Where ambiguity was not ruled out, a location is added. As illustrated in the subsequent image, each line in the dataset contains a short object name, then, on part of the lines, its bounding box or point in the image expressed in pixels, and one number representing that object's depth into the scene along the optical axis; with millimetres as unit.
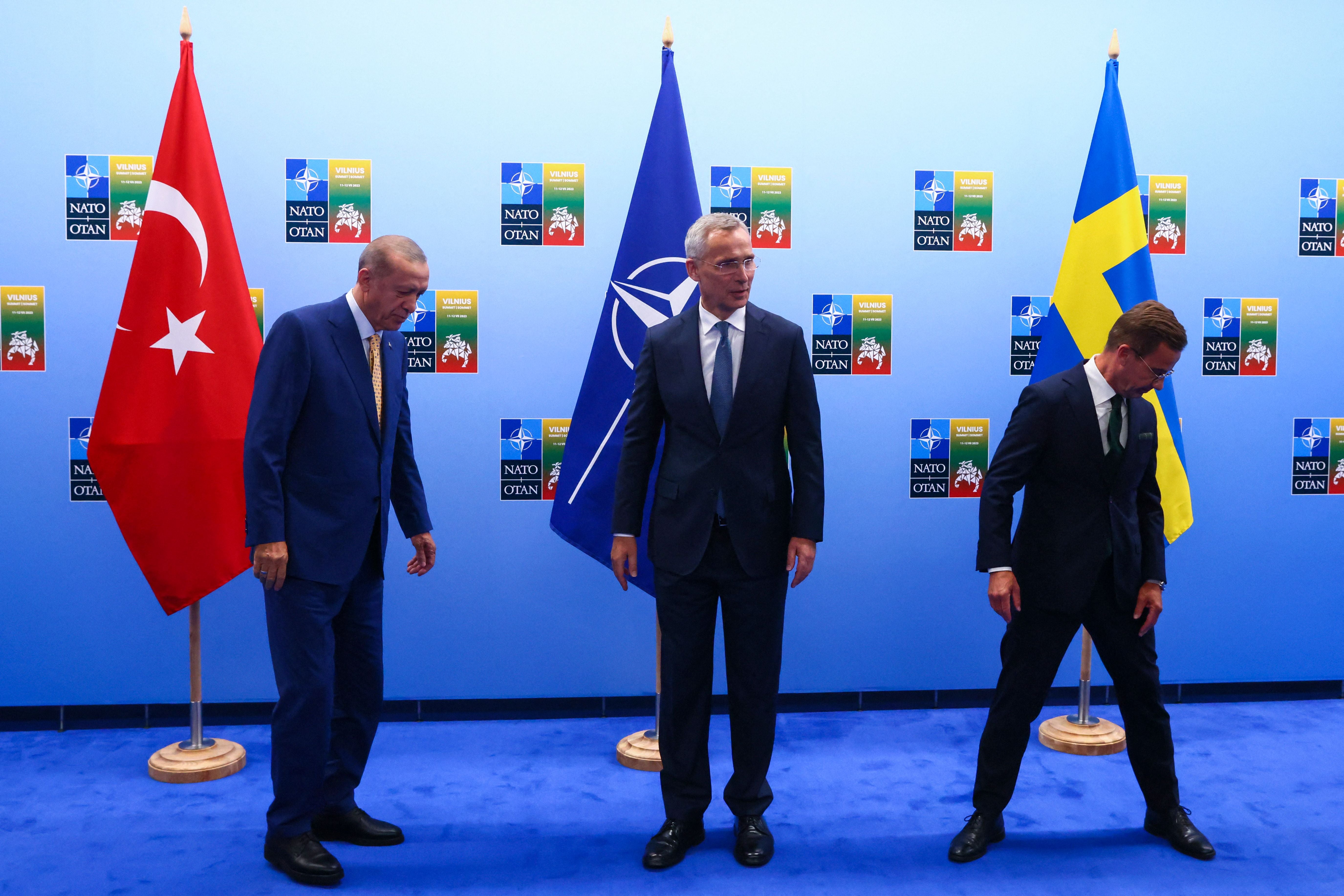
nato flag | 3283
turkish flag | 3117
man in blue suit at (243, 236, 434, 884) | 2428
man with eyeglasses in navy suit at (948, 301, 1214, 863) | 2545
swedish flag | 3457
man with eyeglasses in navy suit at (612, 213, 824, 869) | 2566
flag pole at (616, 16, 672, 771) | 3324
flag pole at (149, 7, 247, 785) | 3152
